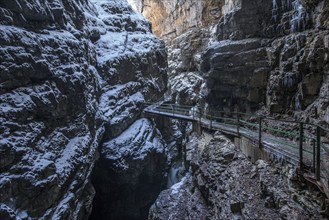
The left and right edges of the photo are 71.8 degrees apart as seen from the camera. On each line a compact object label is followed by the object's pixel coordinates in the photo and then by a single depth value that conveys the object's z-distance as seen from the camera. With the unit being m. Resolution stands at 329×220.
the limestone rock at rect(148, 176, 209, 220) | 9.42
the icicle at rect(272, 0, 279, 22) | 12.45
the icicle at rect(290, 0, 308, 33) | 10.68
